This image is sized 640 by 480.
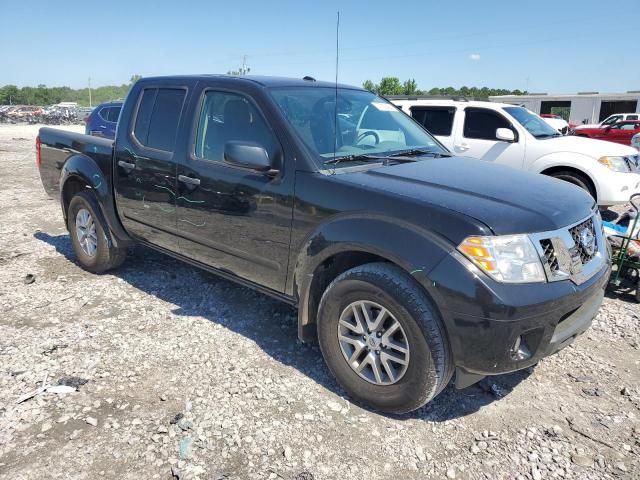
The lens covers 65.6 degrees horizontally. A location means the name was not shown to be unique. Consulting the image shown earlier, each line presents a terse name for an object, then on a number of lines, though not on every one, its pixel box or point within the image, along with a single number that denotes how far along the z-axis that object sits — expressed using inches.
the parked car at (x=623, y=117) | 1024.0
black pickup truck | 95.8
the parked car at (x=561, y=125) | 586.2
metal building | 1552.7
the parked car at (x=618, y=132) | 718.5
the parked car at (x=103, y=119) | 504.4
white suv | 271.4
